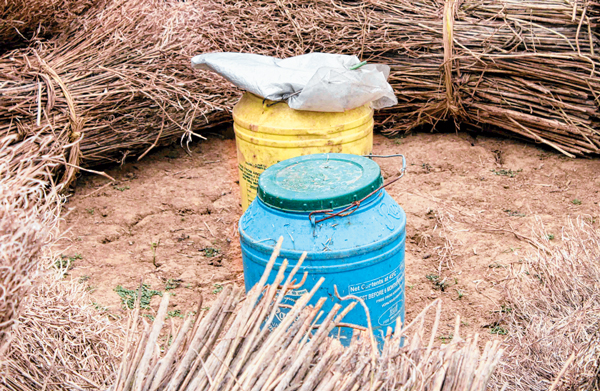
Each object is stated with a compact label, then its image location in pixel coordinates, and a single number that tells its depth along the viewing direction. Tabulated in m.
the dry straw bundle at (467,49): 5.04
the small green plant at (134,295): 3.67
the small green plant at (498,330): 3.31
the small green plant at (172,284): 3.88
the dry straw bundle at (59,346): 2.23
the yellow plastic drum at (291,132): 3.21
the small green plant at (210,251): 4.27
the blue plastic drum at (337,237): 2.52
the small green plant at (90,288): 3.79
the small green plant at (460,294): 3.68
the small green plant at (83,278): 3.90
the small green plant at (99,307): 3.25
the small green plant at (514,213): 4.52
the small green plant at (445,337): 3.30
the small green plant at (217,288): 3.80
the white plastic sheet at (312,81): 3.13
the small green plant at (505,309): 3.30
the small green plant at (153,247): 4.24
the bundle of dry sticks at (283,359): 1.73
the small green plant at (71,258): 4.05
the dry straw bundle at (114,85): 4.45
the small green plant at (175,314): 3.57
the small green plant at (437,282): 3.79
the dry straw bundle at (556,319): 2.21
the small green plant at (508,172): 5.16
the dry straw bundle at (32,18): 4.58
